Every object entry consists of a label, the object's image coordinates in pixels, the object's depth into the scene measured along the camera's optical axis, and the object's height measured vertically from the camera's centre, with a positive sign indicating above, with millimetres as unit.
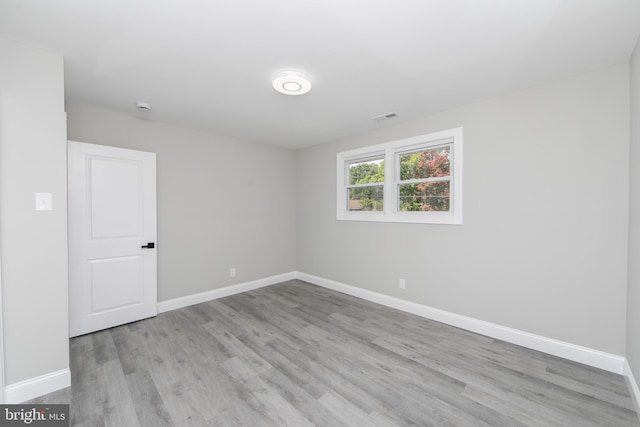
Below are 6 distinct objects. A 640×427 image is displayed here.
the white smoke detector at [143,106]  2889 +1157
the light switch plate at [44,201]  1935 +59
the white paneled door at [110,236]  2801 -312
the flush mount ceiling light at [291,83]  2277 +1135
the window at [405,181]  3151 +403
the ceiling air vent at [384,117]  3250 +1179
